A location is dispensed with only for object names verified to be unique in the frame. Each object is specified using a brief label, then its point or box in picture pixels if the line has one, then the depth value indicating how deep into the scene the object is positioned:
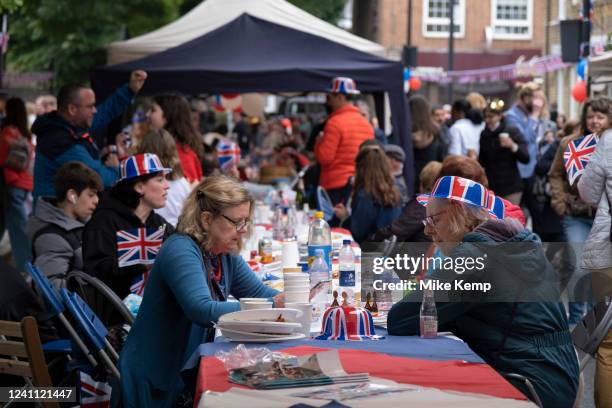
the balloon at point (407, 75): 31.13
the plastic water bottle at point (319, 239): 6.86
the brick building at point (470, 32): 47.53
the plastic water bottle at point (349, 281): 5.85
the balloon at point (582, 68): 14.83
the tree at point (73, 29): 20.27
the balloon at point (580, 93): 20.08
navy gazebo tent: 12.35
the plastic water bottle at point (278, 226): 9.05
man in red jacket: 12.45
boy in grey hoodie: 6.99
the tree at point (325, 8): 34.27
